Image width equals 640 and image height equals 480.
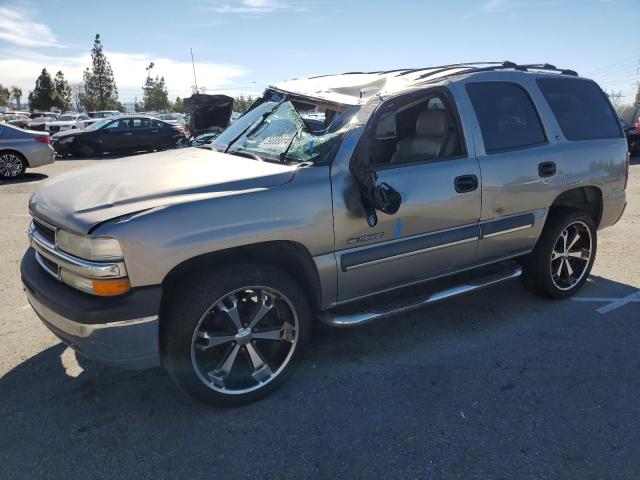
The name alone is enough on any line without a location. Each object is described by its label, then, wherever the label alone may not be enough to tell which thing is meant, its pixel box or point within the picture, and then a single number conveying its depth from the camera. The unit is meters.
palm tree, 93.19
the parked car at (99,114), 40.46
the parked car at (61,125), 26.10
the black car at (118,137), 16.88
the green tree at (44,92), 61.53
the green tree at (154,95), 76.06
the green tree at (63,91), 65.01
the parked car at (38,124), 25.67
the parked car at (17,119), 25.42
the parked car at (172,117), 35.64
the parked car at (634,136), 15.40
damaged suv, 2.45
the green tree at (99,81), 72.25
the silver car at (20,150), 11.16
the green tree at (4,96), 77.12
